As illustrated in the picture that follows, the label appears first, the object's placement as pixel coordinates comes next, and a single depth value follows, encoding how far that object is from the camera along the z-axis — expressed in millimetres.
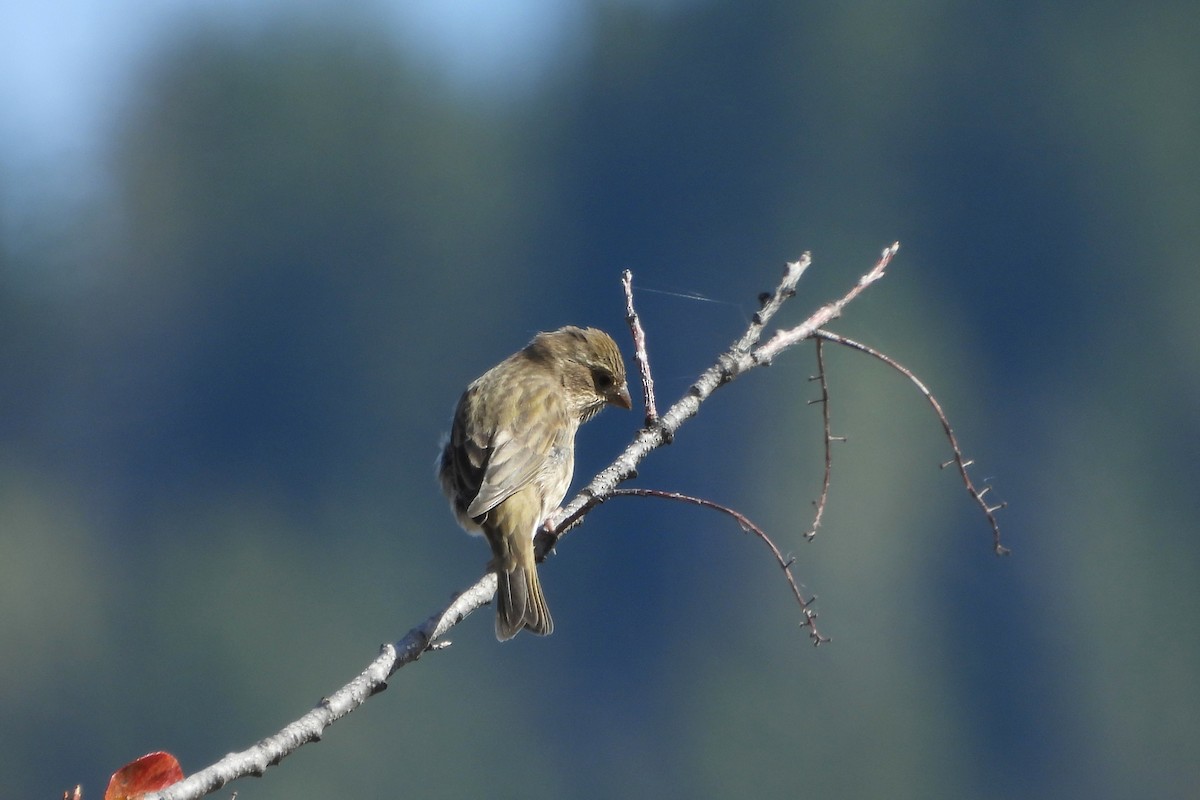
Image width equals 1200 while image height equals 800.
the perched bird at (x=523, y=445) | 10227
